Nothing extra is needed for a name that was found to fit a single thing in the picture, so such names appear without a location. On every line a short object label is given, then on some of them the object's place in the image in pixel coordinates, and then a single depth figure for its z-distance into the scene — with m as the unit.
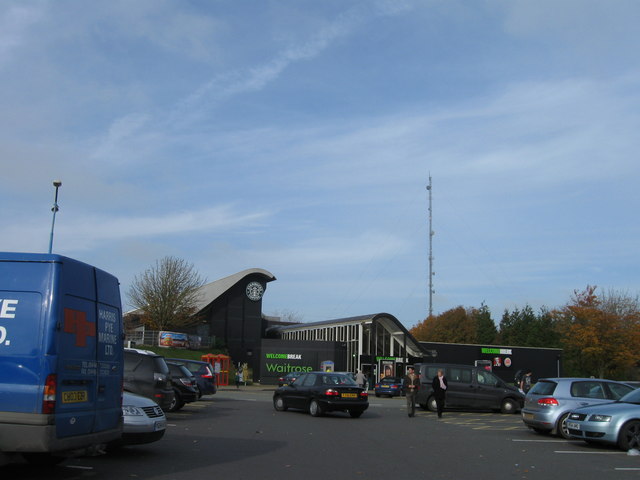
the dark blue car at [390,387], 40.38
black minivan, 24.81
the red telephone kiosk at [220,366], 47.88
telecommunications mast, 76.28
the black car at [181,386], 21.11
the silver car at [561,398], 15.36
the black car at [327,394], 20.20
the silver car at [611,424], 12.61
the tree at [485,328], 82.88
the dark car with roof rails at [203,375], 27.05
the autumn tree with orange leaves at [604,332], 53.25
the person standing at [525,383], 33.64
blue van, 7.27
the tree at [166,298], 65.06
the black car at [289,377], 35.12
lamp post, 24.62
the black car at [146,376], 17.56
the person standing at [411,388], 21.78
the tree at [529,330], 77.06
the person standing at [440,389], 21.36
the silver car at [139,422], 10.38
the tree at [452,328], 85.25
